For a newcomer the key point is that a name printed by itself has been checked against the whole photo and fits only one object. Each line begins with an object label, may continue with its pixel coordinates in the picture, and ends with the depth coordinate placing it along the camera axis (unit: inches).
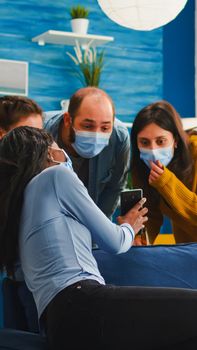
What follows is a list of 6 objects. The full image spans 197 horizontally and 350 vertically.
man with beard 118.6
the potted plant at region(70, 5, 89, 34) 213.5
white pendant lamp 140.9
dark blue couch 96.5
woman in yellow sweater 117.0
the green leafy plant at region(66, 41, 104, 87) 217.8
